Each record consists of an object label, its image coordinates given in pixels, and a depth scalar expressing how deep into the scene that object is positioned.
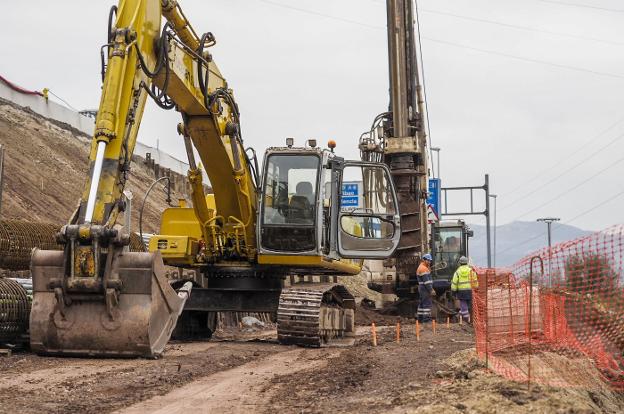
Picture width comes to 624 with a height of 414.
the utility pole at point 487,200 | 43.52
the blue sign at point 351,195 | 26.59
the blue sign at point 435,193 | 31.45
